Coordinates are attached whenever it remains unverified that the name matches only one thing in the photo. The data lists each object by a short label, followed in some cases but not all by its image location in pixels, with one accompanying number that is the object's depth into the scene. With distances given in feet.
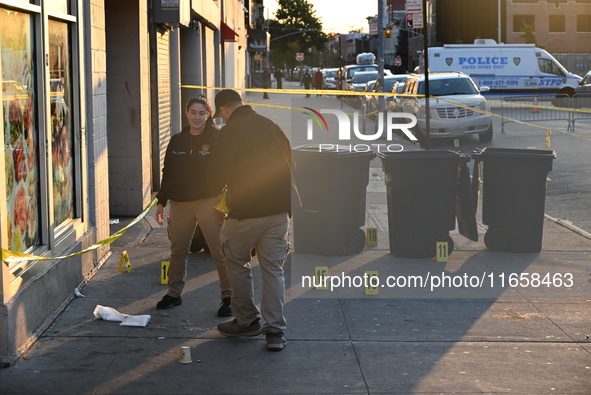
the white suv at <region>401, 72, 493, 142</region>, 75.92
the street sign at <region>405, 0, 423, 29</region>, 119.97
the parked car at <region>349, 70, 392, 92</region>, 147.43
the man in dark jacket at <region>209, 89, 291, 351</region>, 20.95
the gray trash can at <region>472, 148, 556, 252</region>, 31.89
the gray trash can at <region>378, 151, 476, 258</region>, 31.17
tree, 378.36
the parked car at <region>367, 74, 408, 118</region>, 91.52
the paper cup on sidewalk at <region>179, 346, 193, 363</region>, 19.77
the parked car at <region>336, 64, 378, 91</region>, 164.45
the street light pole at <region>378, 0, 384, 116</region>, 101.76
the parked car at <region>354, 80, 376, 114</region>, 99.57
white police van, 123.13
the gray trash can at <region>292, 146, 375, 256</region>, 31.24
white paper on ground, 22.82
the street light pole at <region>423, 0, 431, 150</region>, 39.47
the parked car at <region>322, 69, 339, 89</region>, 209.05
